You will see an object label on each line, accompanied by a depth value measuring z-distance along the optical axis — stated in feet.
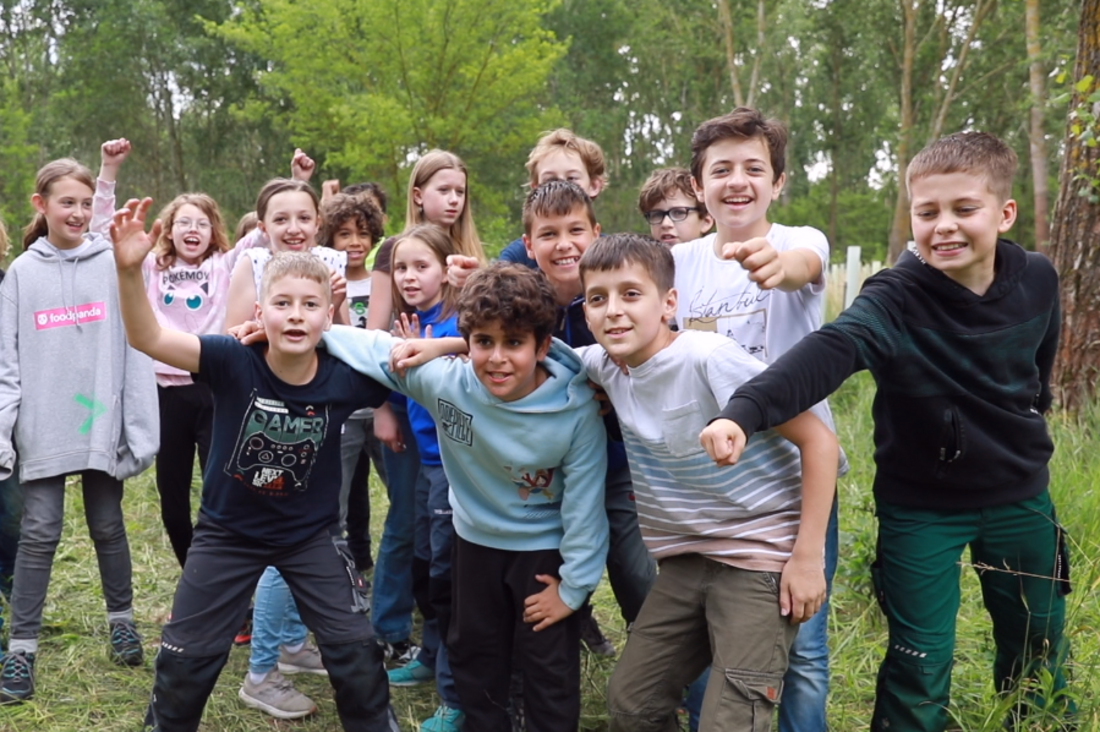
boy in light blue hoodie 9.38
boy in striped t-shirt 8.28
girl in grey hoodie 12.14
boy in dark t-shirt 9.65
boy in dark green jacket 8.59
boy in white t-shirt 9.16
